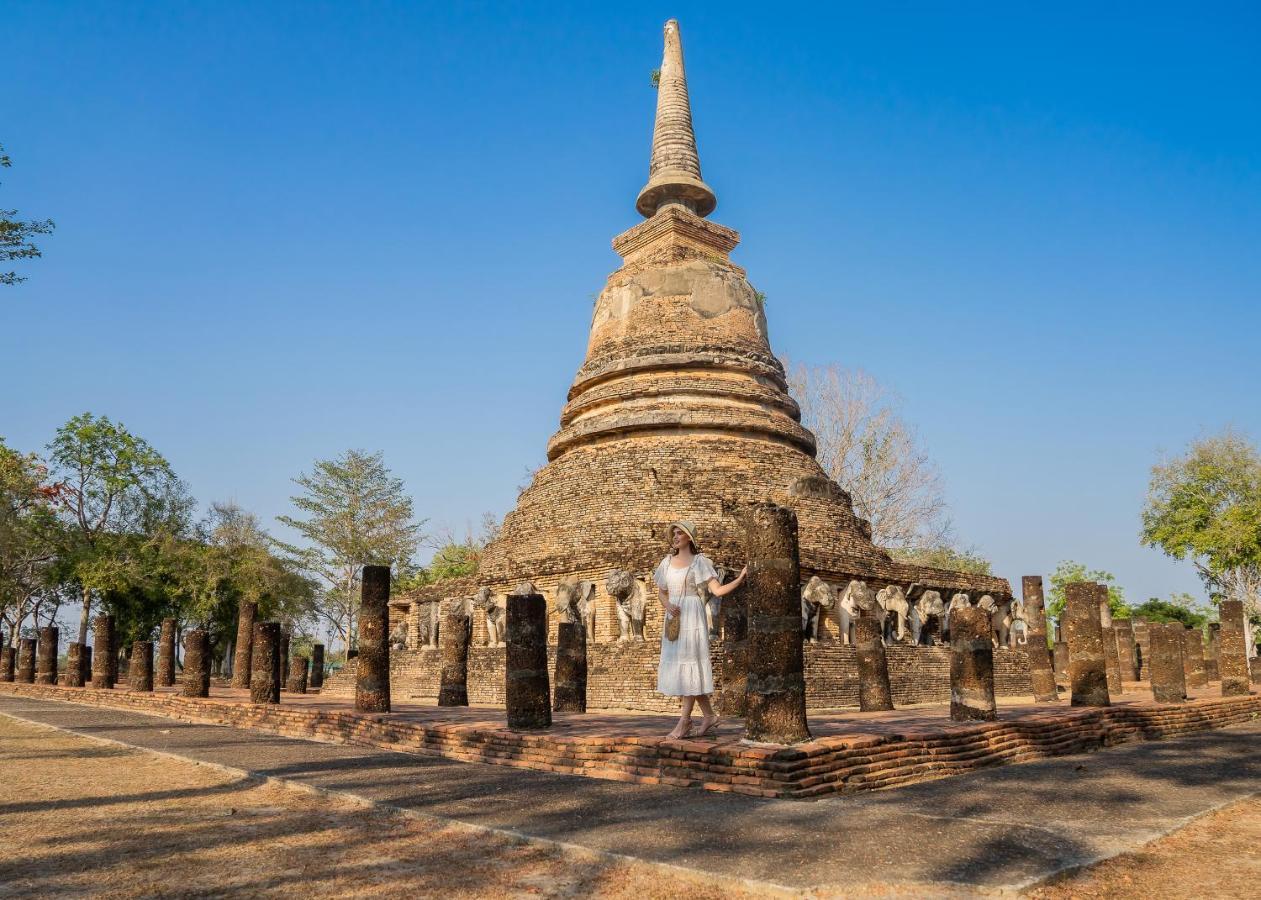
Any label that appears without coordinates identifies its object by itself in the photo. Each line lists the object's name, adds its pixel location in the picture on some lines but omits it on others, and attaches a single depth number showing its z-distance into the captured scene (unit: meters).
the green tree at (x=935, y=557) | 32.94
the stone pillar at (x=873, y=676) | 12.28
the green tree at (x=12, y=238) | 12.55
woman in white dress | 7.38
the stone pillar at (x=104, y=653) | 20.53
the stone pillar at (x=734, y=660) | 10.56
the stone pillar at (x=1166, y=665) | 13.40
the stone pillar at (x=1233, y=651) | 15.57
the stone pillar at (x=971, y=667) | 9.68
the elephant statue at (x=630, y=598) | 14.56
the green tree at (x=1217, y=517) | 31.48
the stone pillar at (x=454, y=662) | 13.29
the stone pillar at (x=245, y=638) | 16.00
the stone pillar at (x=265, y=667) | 14.09
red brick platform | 6.43
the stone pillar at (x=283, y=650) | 29.74
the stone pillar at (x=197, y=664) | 16.30
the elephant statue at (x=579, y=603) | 15.03
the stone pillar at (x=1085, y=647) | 11.29
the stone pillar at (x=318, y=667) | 26.58
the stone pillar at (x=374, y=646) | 11.77
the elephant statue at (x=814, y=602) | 15.34
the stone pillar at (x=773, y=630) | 7.00
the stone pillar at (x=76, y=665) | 22.19
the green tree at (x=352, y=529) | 37.53
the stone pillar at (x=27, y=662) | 25.17
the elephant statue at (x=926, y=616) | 17.28
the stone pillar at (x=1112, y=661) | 18.47
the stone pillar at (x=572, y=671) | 11.80
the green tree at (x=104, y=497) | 30.73
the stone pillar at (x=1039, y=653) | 14.59
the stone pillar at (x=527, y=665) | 9.11
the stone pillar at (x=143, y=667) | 18.98
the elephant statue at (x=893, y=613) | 16.77
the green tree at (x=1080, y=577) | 40.16
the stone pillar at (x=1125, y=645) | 23.11
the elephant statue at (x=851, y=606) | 15.66
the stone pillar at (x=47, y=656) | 23.52
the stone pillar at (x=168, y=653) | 21.47
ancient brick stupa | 16.58
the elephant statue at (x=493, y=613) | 16.75
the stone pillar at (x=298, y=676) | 22.97
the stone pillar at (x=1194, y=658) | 19.28
